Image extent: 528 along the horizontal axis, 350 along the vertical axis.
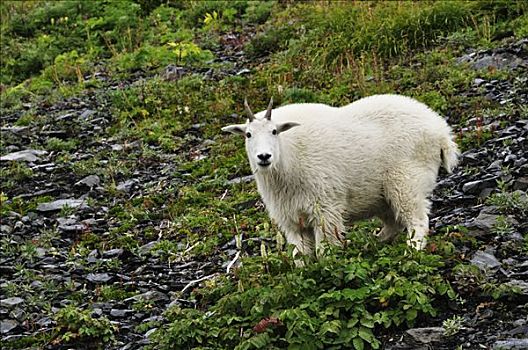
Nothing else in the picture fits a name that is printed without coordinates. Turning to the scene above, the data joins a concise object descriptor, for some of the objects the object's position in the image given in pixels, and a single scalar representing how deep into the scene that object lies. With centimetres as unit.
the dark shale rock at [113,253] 2122
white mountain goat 1628
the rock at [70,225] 2298
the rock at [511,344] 1211
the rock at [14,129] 3044
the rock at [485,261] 1443
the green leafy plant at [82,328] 1661
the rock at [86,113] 3099
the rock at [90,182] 2583
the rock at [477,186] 1895
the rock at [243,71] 3197
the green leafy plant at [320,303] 1306
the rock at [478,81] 2618
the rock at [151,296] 1837
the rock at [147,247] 2130
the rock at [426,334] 1297
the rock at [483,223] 1614
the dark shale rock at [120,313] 1778
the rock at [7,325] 1775
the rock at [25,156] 2787
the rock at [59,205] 2436
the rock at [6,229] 2305
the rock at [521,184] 1798
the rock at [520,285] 1342
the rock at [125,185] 2541
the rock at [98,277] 1983
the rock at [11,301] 1865
